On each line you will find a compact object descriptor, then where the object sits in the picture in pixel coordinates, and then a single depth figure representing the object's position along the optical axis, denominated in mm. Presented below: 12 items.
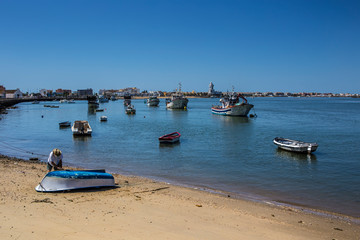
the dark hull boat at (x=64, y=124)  50438
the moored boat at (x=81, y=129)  39000
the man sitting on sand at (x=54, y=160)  16312
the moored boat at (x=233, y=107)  74075
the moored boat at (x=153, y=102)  135700
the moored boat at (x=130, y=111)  88038
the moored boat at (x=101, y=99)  187125
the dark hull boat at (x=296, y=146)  27430
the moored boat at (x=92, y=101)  124912
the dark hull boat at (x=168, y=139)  32531
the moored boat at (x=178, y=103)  108062
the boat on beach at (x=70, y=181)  13641
